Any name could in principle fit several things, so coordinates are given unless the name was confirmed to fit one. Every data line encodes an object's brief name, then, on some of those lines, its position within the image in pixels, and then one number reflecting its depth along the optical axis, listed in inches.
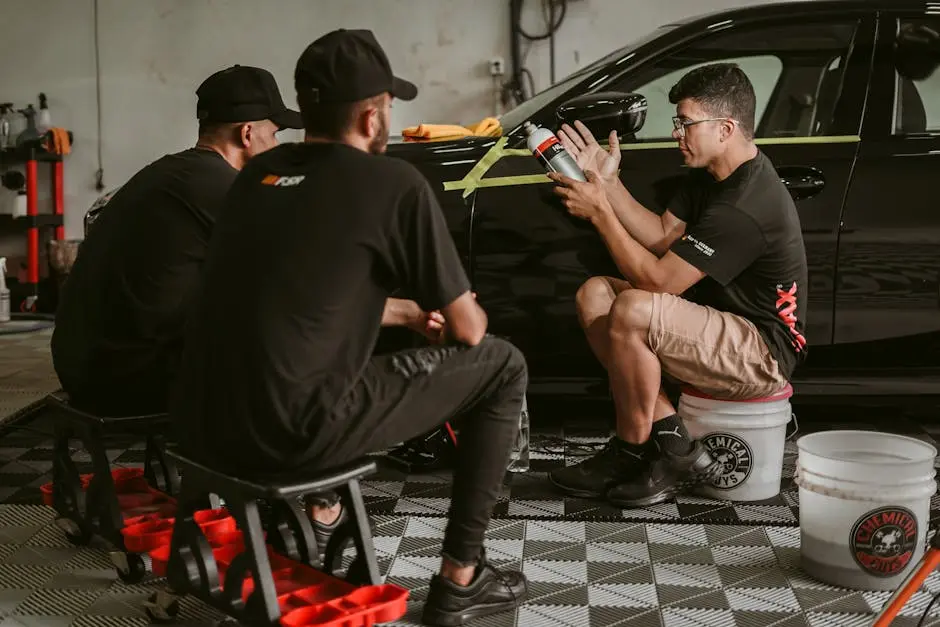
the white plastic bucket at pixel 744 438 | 115.3
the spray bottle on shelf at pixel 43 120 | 263.3
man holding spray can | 113.6
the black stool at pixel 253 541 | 77.0
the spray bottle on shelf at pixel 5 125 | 266.8
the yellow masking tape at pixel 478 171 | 131.4
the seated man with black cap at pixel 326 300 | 74.9
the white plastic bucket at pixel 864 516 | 91.5
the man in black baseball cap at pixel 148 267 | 97.9
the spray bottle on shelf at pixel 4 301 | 251.1
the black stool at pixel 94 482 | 96.3
